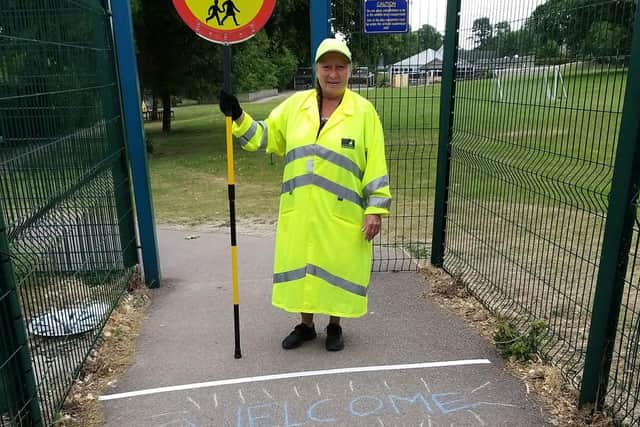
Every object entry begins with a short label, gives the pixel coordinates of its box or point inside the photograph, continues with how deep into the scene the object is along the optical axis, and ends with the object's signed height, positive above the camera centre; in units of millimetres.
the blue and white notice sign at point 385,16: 5031 +414
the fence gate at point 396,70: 5250 -67
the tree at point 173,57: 16844 +259
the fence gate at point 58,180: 2928 -697
